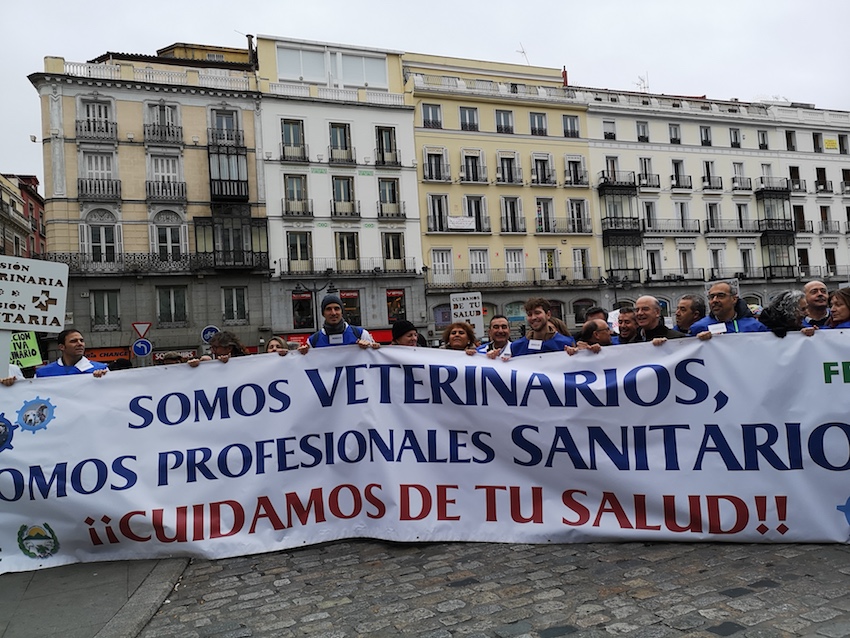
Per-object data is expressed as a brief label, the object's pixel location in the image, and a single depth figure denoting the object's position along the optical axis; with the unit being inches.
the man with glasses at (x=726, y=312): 249.3
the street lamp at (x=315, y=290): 1504.7
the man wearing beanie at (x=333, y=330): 273.1
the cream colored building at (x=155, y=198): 1382.9
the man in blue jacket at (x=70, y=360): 257.8
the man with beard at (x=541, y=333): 253.4
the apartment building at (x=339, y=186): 1524.4
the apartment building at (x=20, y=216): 2044.8
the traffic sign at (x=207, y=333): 1082.1
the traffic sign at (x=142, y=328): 776.9
